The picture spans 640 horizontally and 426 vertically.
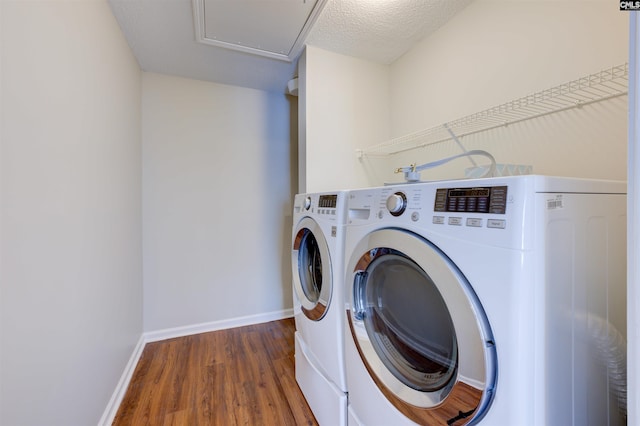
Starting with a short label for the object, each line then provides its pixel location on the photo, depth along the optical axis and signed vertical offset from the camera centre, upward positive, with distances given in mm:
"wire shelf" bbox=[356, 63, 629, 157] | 961 +457
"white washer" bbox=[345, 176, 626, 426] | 518 -216
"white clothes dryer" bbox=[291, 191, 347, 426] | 1066 -451
